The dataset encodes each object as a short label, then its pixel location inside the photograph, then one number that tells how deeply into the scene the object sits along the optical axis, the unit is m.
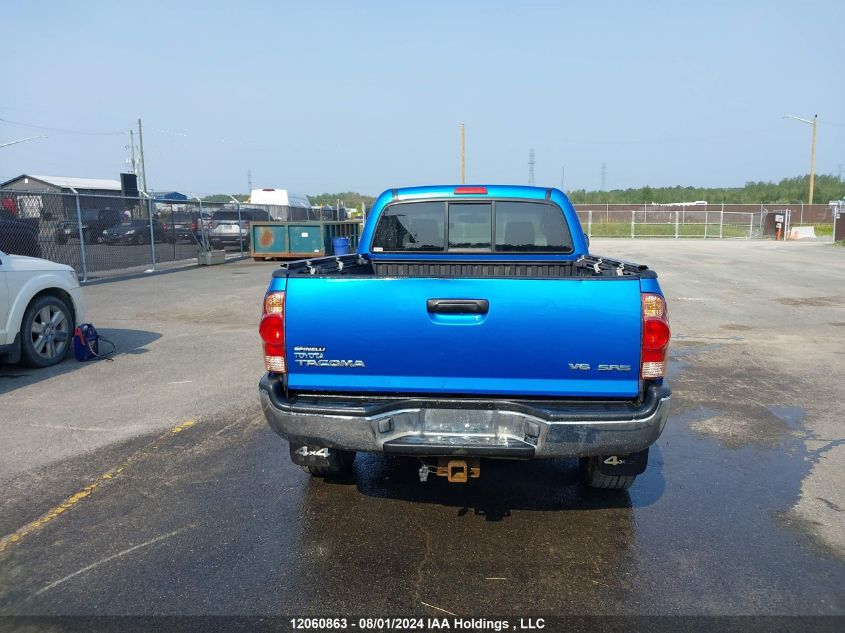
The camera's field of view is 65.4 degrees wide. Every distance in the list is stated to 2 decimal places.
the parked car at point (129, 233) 17.66
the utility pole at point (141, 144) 61.41
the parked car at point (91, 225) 15.30
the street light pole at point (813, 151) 45.53
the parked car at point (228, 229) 24.56
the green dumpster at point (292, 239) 21.72
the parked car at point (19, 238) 13.38
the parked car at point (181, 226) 21.03
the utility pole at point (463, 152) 52.70
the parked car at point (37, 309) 7.06
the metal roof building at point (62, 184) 39.16
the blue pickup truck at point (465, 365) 3.34
